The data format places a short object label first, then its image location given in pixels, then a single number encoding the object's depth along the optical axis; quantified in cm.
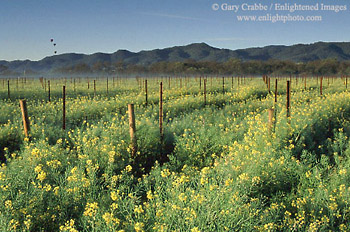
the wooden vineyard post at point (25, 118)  823
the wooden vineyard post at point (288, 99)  978
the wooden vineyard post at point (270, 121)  789
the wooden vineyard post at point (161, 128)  871
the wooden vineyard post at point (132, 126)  773
